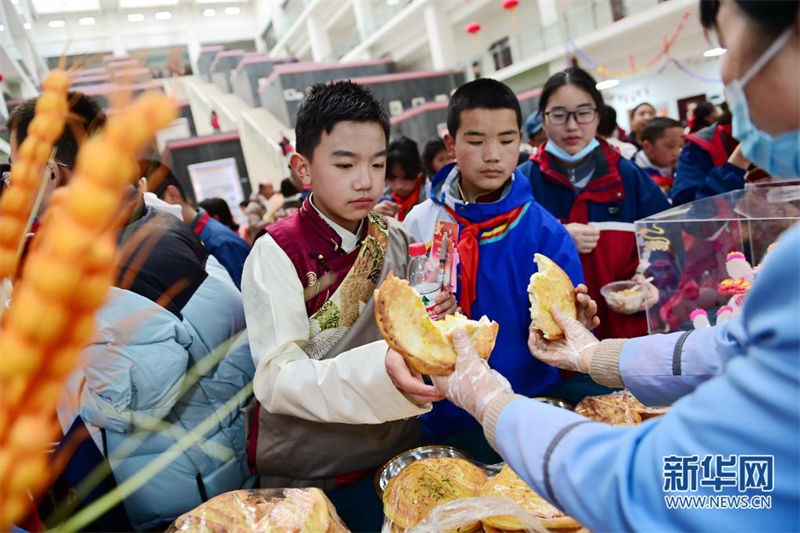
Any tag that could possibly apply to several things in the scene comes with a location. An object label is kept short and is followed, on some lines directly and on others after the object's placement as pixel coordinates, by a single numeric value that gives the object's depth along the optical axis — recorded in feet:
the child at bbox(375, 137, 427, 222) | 11.43
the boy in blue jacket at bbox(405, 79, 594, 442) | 5.32
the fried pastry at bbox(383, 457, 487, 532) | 3.10
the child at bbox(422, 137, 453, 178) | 13.10
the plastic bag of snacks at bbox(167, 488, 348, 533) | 2.85
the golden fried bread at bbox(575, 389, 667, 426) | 3.72
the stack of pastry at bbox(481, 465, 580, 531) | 2.77
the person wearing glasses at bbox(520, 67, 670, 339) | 7.00
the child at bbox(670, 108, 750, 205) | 7.89
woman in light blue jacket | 1.59
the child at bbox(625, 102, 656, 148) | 17.72
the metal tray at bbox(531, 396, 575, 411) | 3.95
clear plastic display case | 5.31
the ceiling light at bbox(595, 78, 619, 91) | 41.32
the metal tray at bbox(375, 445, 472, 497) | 3.61
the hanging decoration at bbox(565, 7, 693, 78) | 39.11
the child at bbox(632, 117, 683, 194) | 11.51
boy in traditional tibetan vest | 3.64
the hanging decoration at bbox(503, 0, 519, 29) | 47.73
